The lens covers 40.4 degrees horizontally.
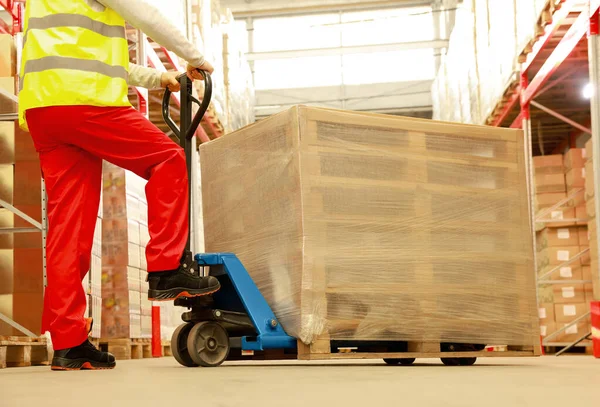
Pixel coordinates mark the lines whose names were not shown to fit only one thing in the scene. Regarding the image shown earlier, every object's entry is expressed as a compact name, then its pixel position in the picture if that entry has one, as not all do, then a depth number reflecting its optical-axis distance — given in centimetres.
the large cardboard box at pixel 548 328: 892
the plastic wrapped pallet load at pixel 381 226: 389
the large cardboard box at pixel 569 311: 882
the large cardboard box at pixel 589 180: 839
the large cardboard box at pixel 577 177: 909
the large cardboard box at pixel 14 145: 544
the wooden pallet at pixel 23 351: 461
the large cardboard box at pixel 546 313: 901
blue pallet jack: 381
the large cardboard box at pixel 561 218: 902
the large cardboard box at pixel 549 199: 933
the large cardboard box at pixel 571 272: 889
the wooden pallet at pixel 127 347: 645
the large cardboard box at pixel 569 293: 888
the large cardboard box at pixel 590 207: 845
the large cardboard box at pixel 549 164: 939
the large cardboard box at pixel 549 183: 938
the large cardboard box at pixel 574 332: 877
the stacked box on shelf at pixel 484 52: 848
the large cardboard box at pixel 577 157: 905
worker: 340
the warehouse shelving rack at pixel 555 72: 650
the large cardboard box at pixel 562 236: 902
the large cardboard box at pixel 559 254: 898
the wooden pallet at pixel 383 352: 380
